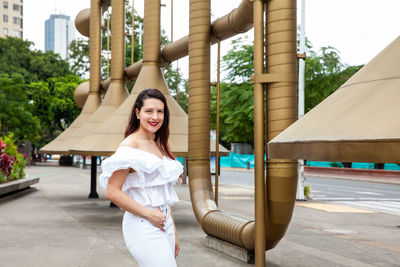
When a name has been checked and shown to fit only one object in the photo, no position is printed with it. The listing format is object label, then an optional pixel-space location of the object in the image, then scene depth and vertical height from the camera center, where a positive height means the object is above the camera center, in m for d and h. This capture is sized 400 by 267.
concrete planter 15.75 -1.38
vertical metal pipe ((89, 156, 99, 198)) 17.67 -1.24
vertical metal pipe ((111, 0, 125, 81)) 14.74 +2.78
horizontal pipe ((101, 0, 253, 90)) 7.96 +1.88
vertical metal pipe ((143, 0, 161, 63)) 11.92 +2.47
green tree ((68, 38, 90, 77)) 53.84 +8.90
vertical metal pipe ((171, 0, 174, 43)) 11.41 +2.65
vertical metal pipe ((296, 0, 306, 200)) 17.83 +1.48
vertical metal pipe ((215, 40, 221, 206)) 8.33 -0.01
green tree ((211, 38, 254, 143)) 33.75 +3.35
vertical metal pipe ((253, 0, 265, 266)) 6.64 +0.04
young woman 3.25 -0.26
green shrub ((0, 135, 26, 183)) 16.98 -0.70
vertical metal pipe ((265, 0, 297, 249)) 6.62 +0.47
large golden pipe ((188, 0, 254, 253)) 8.93 +0.59
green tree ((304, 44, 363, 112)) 31.38 +4.06
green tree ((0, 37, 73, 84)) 56.97 +8.76
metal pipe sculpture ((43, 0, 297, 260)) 6.68 +0.69
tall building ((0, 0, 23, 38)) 110.12 +25.65
